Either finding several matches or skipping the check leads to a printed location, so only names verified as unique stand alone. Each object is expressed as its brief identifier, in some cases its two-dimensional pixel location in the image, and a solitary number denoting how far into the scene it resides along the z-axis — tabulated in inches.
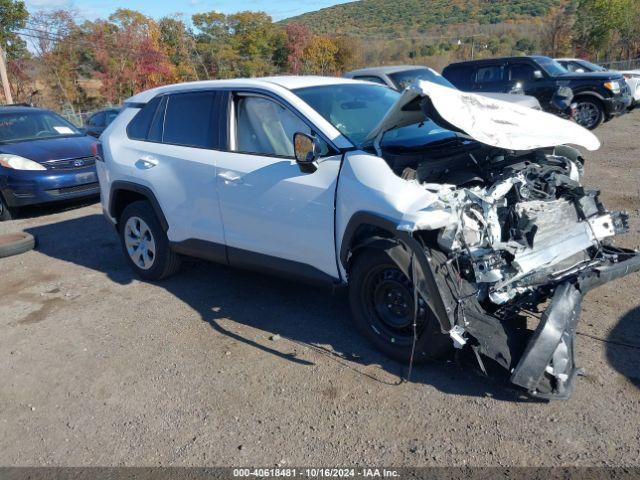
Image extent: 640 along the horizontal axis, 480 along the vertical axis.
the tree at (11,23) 1185.2
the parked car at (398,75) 438.3
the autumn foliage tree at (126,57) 1347.2
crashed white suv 134.4
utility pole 849.5
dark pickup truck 521.7
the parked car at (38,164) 341.7
